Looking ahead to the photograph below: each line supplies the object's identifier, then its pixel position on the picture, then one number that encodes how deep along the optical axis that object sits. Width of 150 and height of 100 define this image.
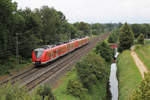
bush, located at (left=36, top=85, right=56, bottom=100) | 16.83
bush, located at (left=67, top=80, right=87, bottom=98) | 23.58
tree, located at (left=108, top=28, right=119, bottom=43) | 88.54
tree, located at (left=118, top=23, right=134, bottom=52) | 58.03
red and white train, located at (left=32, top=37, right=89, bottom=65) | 33.41
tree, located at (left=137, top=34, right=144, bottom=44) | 81.97
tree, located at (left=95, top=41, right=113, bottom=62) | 42.15
